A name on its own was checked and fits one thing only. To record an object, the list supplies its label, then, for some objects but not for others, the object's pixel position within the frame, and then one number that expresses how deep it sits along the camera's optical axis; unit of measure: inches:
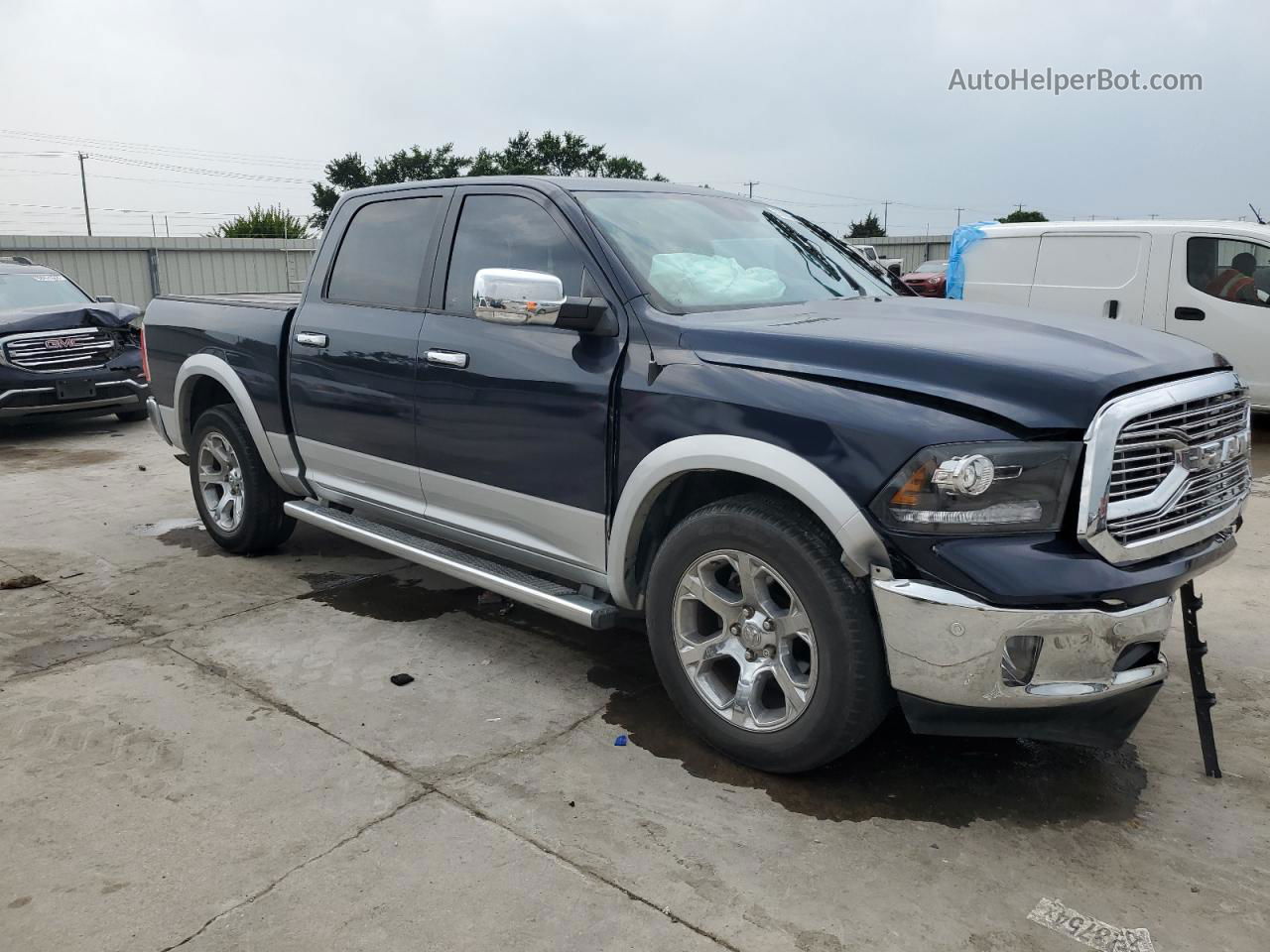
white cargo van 363.6
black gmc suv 376.8
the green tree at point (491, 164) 2203.5
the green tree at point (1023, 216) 1981.9
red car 636.1
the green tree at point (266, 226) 1898.4
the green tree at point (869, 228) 2760.8
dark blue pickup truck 107.9
